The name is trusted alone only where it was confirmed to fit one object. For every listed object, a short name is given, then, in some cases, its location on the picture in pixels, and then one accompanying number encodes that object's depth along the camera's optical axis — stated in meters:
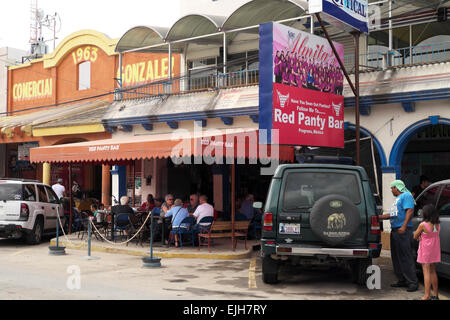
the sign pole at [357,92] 12.52
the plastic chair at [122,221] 13.77
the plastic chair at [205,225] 12.75
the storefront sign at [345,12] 11.50
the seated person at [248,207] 15.34
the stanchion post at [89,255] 11.98
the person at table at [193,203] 14.87
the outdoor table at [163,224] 13.19
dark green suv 7.91
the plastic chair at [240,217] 14.06
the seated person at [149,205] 16.09
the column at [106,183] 21.97
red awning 12.09
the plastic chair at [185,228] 12.84
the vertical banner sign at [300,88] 12.09
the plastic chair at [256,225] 14.45
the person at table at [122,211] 13.80
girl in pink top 7.57
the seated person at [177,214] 12.88
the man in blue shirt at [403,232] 8.55
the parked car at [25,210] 13.94
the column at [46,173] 23.08
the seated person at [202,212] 12.93
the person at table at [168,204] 13.81
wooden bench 12.45
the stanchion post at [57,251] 12.69
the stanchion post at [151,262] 10.63
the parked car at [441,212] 8.11
